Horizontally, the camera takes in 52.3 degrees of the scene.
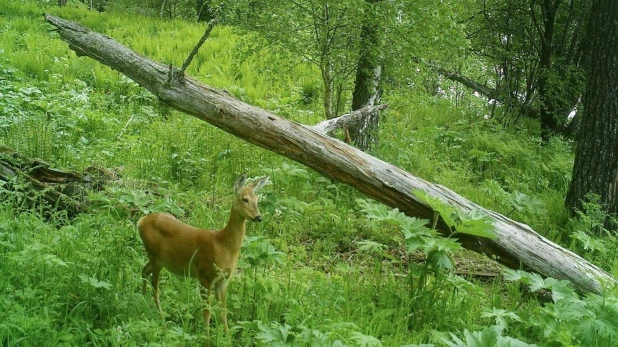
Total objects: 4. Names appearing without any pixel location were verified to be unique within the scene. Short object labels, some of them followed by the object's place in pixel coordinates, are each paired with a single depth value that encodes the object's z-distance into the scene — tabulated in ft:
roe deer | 12.92
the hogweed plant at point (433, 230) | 14.14
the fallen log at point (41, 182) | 17.94
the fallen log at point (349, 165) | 17.11
